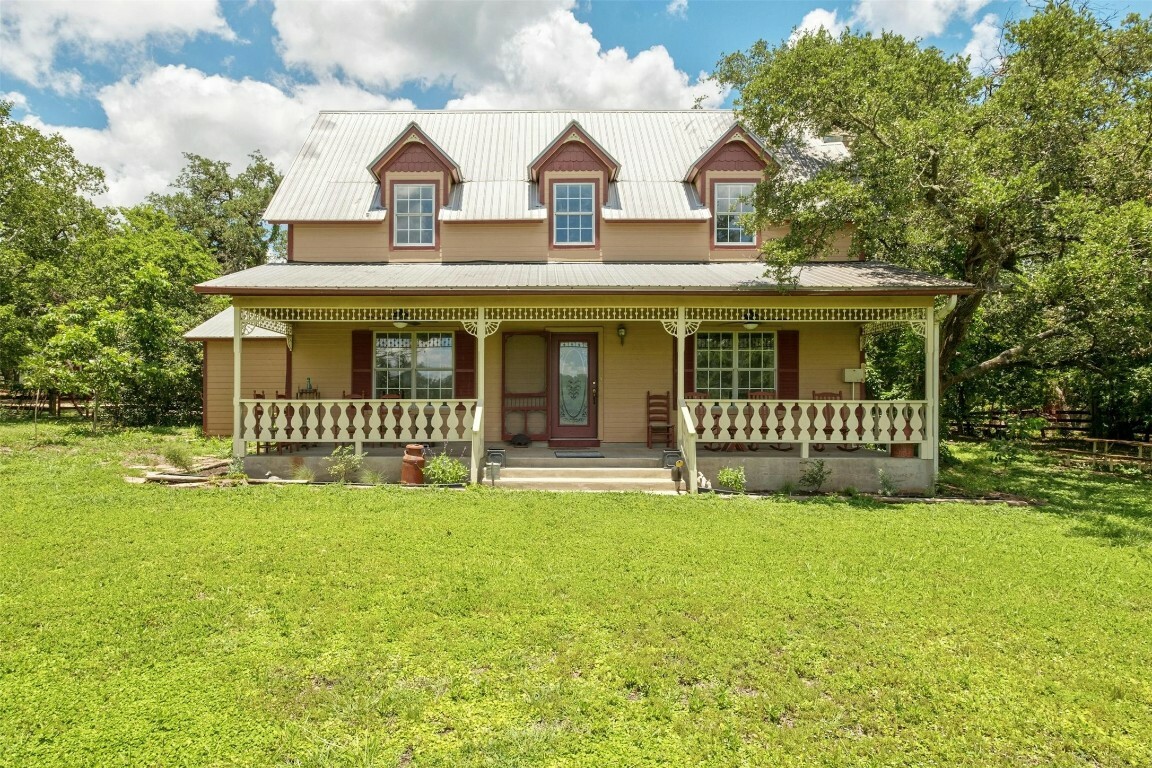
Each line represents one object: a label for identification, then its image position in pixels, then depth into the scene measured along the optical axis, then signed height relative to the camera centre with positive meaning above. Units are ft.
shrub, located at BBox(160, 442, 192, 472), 32.19 -4.20
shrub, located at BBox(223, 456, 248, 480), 30.14 -4.66
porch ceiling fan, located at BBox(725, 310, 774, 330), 32.65 +4.32
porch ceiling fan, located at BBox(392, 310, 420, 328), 32.89 +4.22
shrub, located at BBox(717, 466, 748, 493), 29.55 -4.79
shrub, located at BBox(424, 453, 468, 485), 29.89 -4.53
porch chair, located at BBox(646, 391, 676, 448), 37.06 -1.83
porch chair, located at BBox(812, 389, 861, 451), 33.32 -1.29
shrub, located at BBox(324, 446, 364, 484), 30.76 -4.32
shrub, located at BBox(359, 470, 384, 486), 30.14 -4.96
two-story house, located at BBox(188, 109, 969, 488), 31.30 +4.68
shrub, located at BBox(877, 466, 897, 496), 30.25 -5.28
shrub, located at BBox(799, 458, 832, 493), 30.60 -4.75
